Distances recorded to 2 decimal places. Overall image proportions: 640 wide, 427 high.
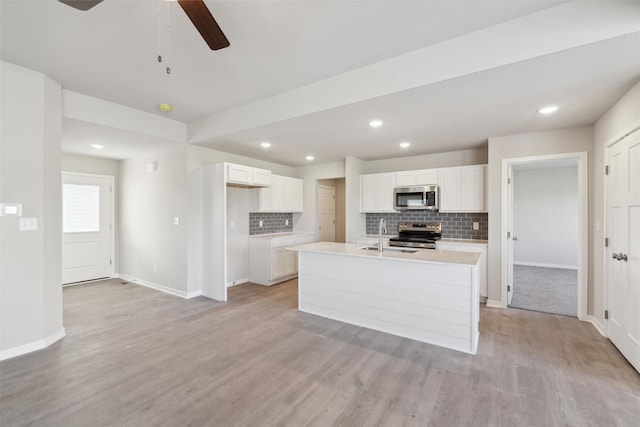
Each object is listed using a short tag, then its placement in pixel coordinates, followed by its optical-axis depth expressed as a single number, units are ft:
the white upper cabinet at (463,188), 14.89
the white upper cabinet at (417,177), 16.22
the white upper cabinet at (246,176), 13.93
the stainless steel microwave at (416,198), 15.88
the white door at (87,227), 16.85
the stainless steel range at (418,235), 15.49
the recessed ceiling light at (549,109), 9.49
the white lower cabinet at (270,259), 16.90
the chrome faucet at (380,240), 11.26
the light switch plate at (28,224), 8.80
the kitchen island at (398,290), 9.10
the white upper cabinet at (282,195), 17.93
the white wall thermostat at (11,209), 8.45
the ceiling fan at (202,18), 4.79
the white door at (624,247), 7.93
